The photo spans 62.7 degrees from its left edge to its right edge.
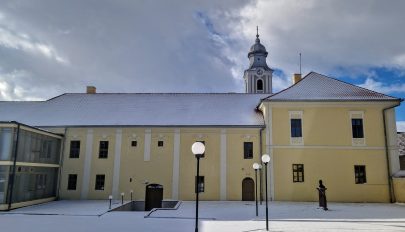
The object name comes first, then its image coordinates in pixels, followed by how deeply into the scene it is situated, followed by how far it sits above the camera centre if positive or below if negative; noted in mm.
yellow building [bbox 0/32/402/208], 22500 +1607
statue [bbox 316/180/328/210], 17645 -1220
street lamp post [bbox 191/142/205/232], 9328 +653
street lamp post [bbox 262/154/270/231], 14805 +654
